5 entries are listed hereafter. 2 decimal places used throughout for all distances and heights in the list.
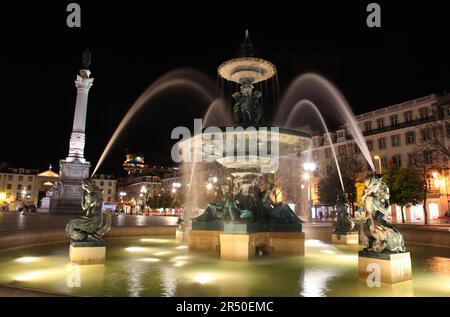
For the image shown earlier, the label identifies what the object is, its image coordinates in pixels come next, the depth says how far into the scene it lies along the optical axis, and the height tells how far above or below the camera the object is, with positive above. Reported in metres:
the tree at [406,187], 43.47 +3.11
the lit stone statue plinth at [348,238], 15.37 -1.23
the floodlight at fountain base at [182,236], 15.89 -1.25
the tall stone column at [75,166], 45.25 +5.76
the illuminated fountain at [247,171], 11.00 +1.46
